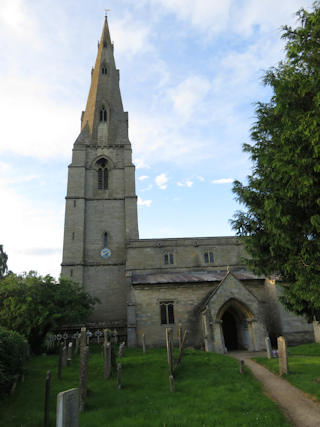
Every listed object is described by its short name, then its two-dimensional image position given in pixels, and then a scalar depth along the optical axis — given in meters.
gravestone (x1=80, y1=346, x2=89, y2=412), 9.16
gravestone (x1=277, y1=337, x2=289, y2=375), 12.80
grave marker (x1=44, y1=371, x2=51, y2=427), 7.71
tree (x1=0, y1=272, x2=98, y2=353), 18.34
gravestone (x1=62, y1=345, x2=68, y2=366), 14.80
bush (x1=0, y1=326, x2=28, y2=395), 10.40
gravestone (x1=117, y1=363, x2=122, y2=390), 11.02
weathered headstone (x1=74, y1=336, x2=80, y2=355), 18.73
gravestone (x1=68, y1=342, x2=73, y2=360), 15.71
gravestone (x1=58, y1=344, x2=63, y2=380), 12.80
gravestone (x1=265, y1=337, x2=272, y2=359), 17.03
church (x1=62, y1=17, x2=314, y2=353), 22.62
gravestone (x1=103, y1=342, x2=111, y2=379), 12.51
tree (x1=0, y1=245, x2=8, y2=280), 40.14
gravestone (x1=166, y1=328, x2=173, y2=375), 11.90
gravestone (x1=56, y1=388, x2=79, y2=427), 4.62
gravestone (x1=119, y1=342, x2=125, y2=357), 17.08
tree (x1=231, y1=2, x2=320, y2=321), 8.11
